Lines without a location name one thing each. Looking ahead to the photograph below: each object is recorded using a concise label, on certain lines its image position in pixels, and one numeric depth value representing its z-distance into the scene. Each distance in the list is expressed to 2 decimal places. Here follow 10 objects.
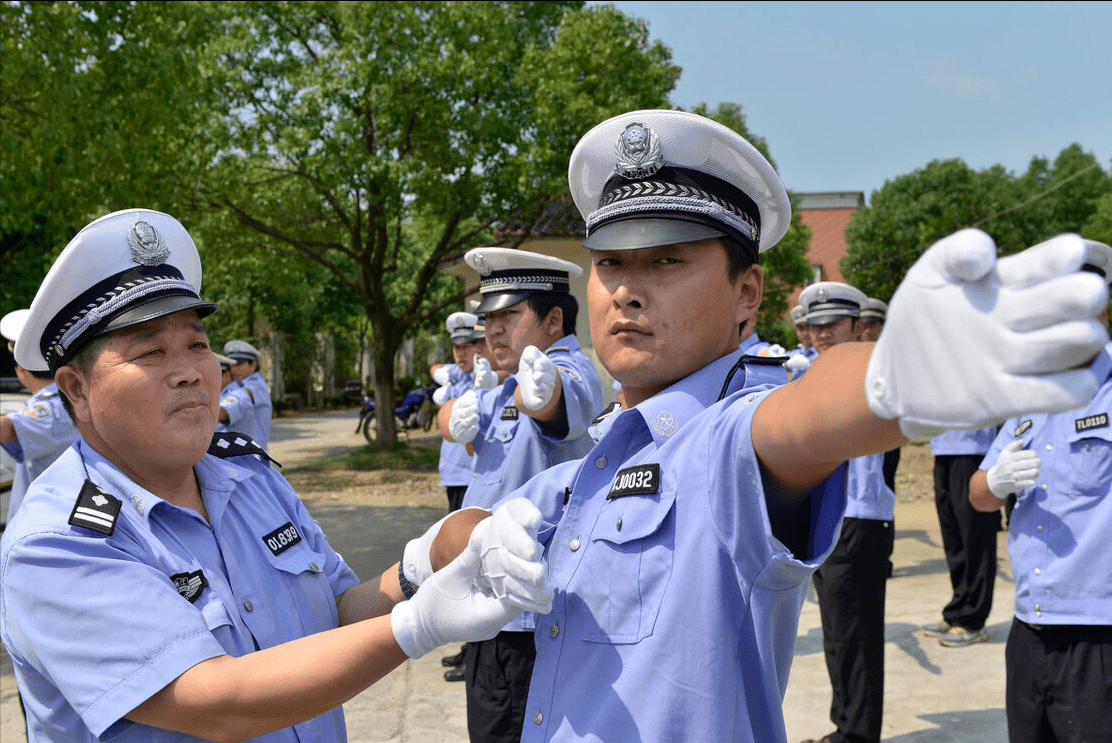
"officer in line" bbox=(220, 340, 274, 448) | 8.12
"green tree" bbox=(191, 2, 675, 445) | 12.28
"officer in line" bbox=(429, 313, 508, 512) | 5.51
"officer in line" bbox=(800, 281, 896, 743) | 4.07
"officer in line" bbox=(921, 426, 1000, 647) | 5.73
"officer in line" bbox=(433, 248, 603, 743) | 3.22
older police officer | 1.41
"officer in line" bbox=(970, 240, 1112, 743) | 2.83
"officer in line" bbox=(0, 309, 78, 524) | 4.48
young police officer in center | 0.87
